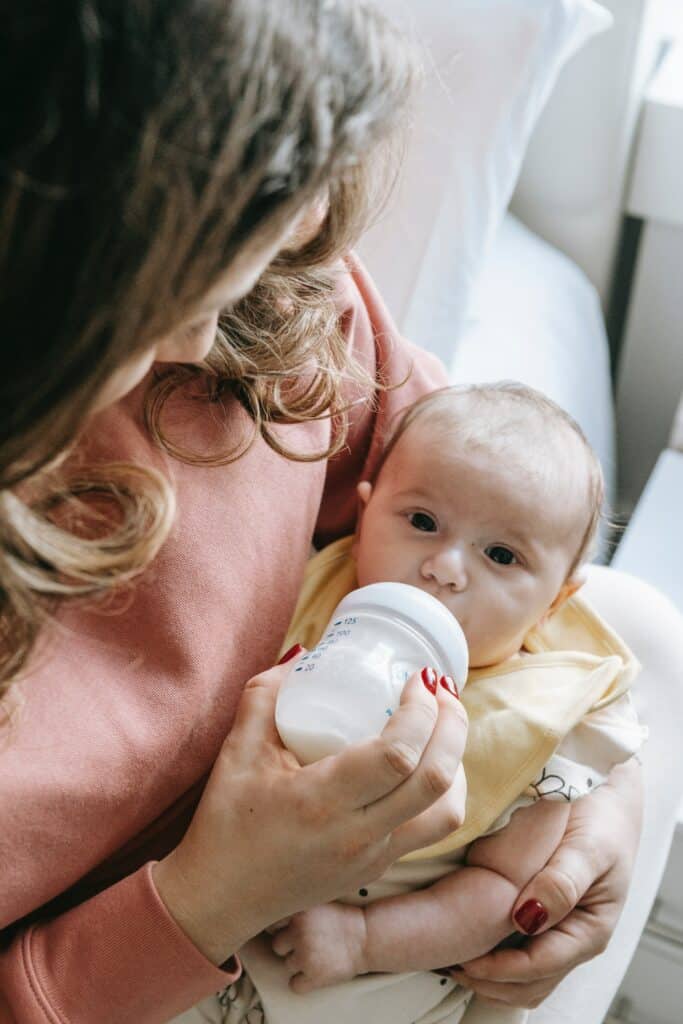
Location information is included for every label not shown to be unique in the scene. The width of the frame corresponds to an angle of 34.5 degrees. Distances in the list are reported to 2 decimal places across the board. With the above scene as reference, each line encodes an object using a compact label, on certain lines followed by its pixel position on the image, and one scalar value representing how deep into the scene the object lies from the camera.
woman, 0.44
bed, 1.04
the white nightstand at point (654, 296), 1.67
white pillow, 1.32
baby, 0.84
